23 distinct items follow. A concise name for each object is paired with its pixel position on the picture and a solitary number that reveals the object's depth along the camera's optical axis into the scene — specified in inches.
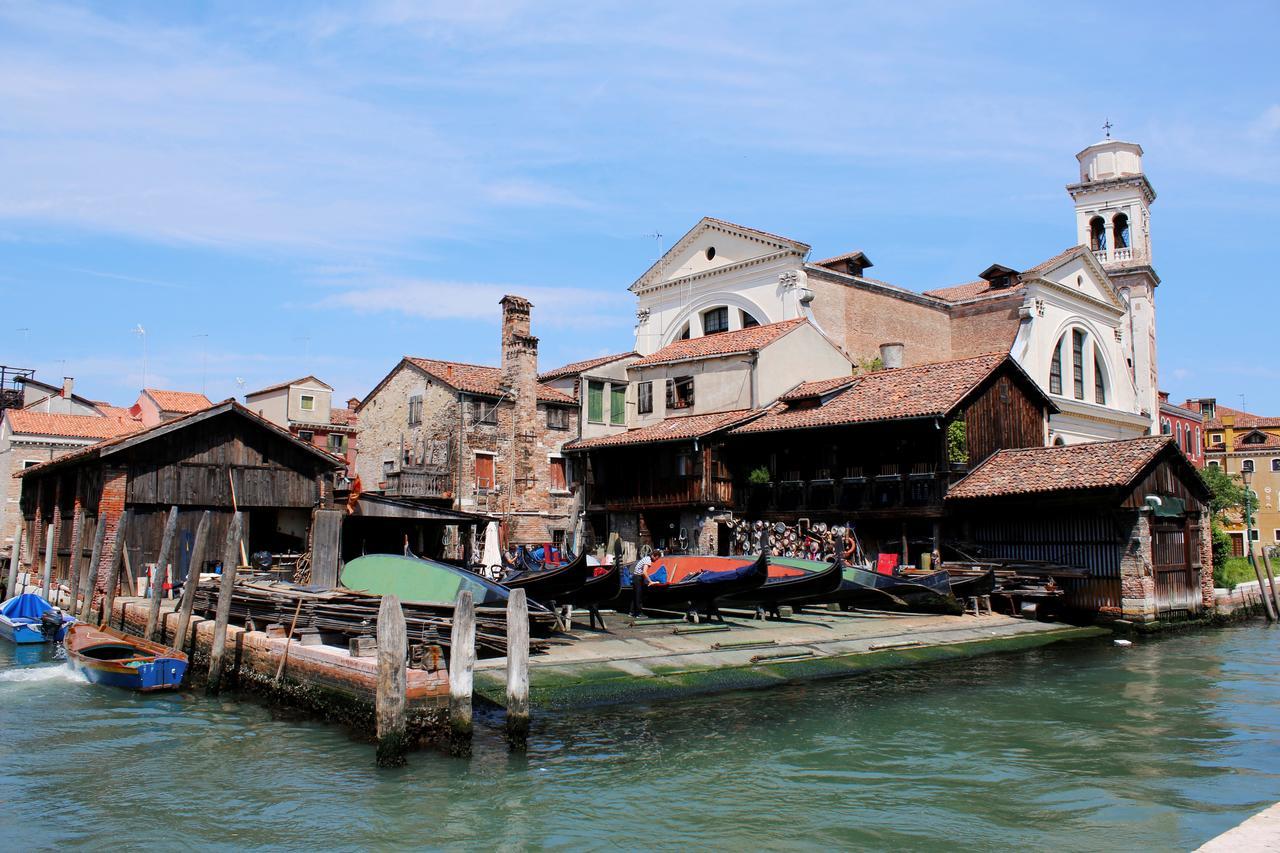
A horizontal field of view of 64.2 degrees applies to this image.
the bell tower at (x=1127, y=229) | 1652.3
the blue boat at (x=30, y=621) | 785.6
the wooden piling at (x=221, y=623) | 565.9
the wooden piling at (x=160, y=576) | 679.7
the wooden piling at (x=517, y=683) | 418.0
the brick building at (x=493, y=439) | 1180.5
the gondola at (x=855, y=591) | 826.2
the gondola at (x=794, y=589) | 758.5
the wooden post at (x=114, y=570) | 753.6
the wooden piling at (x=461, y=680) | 409.1
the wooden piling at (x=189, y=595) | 617.3
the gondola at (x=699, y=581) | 725.3
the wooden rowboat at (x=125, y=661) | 566.6
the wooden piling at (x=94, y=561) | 779.4
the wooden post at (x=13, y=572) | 1024.2
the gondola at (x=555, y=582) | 639.1
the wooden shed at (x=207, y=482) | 796.0
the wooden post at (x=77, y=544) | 868.6
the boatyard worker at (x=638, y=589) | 732.0
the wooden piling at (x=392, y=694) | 400.2
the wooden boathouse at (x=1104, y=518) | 847.1
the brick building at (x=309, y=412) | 1706.4
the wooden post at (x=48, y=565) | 941.2
